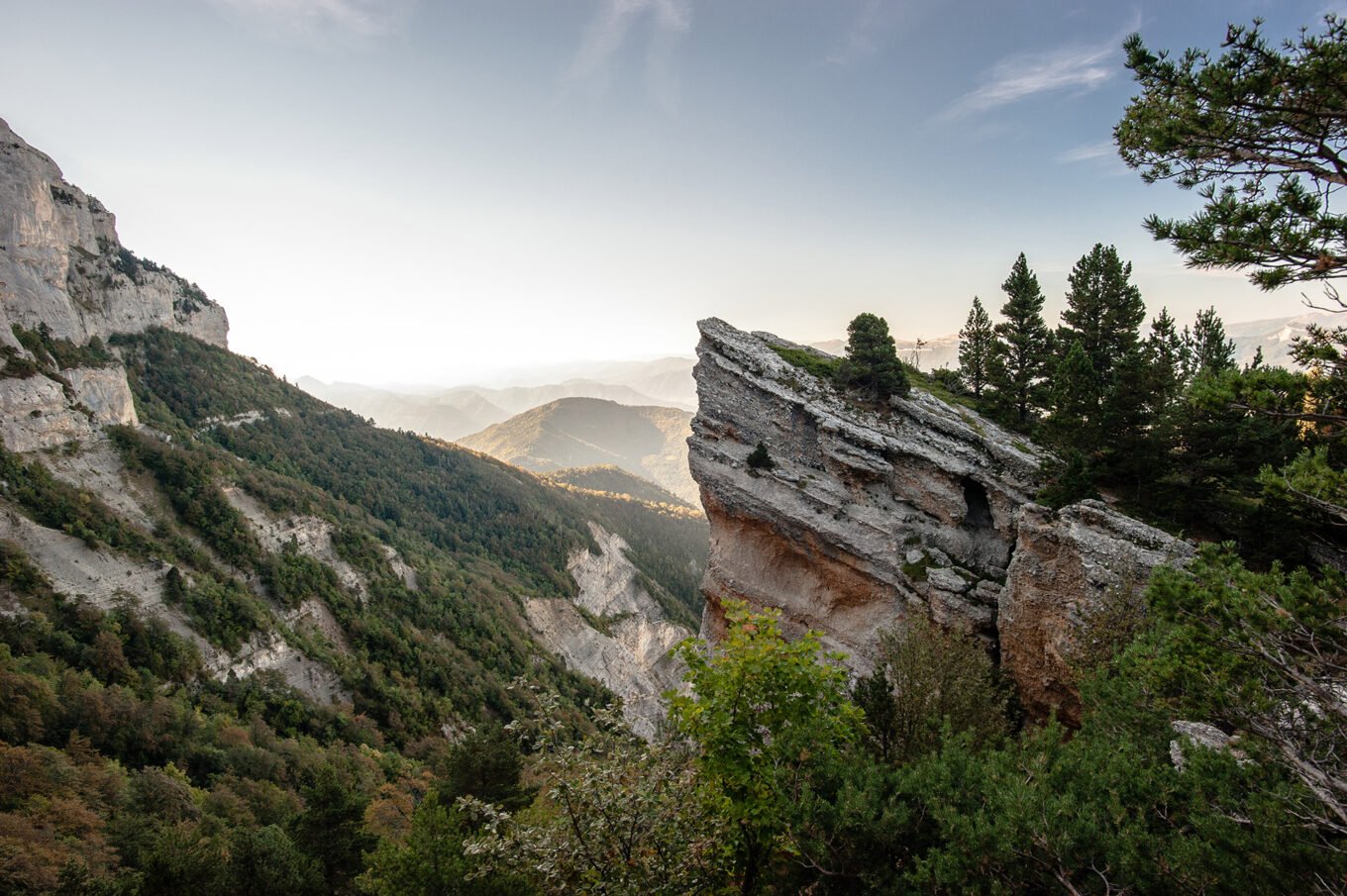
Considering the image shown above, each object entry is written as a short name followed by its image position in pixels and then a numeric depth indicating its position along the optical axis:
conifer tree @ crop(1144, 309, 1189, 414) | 22.02
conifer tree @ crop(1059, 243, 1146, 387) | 27.17
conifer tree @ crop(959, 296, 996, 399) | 32.91
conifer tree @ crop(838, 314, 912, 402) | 29.64
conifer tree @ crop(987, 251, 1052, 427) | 29.20
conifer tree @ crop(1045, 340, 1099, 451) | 22.77
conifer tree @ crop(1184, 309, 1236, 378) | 26.83
